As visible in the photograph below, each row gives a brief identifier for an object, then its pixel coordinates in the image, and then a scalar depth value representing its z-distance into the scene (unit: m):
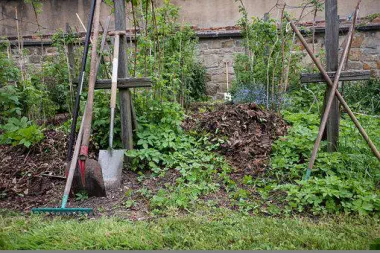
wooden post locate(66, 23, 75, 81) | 6.09
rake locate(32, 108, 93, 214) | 3.40
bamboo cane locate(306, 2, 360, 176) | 3.97
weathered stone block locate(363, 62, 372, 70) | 8.60
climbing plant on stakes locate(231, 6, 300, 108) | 6.12
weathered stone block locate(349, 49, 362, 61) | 8.62
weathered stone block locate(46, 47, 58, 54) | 9.10
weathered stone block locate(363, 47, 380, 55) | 8.54
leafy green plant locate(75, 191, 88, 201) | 3.86
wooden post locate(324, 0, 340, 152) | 4.20
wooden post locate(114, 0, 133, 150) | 4.56
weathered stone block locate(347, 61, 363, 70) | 8.67
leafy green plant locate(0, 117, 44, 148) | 4.76
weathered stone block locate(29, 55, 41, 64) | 9.18
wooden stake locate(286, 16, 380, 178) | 4.01
